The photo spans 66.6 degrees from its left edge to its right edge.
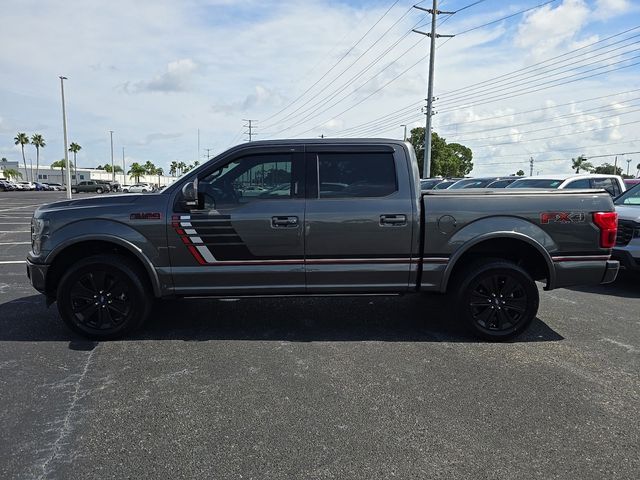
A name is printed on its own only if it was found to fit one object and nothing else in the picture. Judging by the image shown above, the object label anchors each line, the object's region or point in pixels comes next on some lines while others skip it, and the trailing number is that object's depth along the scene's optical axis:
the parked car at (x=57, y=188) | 75.50
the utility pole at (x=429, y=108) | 30.36
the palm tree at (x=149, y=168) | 146.38
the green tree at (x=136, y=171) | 125.39
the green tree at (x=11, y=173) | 104.88
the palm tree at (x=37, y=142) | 114.44
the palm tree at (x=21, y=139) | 114.88
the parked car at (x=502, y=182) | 16.47
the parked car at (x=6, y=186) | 63.06
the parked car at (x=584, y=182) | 11.81
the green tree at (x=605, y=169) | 101.32
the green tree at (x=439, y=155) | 68.16
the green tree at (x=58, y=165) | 125.85
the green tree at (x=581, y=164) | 105.15
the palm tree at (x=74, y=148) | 109.84
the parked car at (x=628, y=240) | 6.80
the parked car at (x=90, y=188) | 61.59
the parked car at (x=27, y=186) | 69.68
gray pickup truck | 4.68
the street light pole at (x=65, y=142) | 34.72
